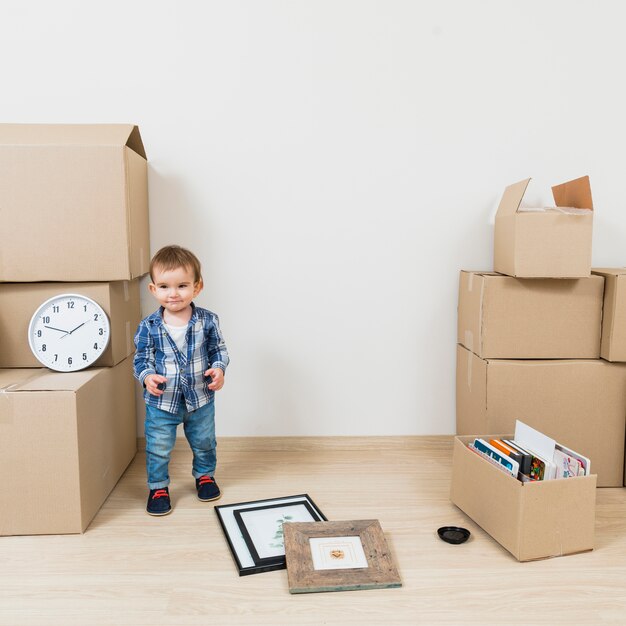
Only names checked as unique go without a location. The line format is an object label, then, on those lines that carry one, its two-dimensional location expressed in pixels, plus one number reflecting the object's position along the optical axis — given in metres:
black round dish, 1.41
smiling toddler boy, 1.57
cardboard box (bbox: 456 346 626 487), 1.74
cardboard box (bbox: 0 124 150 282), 1.57
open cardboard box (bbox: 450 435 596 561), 1.31
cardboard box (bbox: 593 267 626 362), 1.68
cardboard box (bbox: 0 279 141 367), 1.64
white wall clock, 1.58
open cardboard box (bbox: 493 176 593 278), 1.63
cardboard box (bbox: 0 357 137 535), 1.39
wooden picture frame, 1.23
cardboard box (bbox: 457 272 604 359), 1.75
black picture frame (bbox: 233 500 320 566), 1.32
